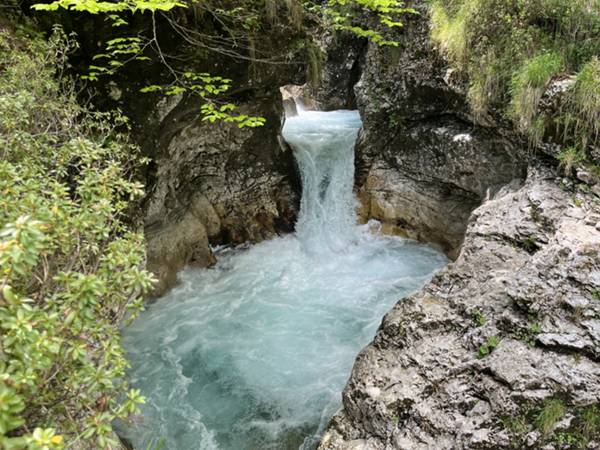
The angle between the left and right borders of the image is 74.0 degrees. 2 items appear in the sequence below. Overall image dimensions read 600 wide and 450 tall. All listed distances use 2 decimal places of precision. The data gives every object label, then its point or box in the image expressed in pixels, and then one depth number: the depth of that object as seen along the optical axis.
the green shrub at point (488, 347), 4.01
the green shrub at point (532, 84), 5.51
